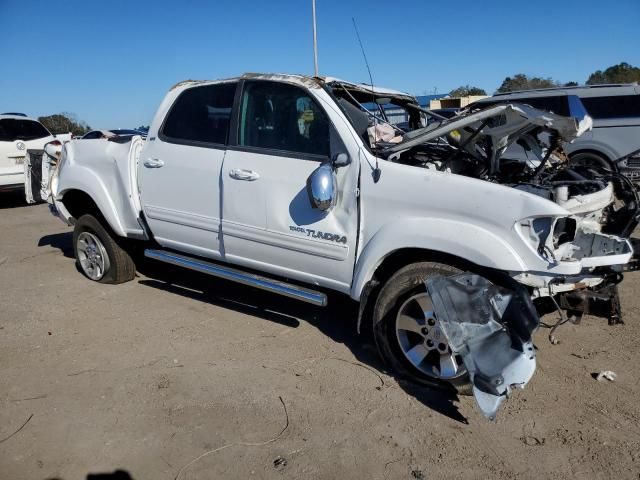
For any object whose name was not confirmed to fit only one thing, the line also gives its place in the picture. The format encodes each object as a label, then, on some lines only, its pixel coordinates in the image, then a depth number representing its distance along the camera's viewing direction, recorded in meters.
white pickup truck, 2.96
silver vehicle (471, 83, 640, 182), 9.62
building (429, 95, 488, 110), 20.16
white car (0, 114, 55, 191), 10.81
